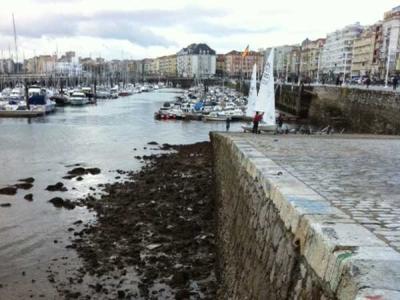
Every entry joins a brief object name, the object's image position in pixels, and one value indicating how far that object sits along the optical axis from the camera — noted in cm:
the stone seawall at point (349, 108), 3168
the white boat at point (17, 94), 7219
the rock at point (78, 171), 2600
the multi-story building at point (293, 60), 17000
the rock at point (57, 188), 2196
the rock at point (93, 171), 2630
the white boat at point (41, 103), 6369
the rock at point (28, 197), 2027
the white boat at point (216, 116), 5672
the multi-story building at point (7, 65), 16412
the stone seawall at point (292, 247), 354
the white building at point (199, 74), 18182
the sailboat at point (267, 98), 2436
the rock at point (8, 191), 2117
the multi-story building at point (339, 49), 13688
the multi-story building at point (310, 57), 15612
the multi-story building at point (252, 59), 18628
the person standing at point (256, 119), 2122
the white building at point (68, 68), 15738
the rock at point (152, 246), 1411
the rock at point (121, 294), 1096
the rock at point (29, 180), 2370
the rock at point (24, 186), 2237
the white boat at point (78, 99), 8281
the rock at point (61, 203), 1898
